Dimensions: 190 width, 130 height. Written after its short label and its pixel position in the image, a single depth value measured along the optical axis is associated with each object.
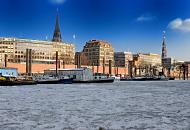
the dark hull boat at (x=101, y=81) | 67.85
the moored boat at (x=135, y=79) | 98.39
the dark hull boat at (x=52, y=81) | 60.95
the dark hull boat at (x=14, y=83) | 50.57
